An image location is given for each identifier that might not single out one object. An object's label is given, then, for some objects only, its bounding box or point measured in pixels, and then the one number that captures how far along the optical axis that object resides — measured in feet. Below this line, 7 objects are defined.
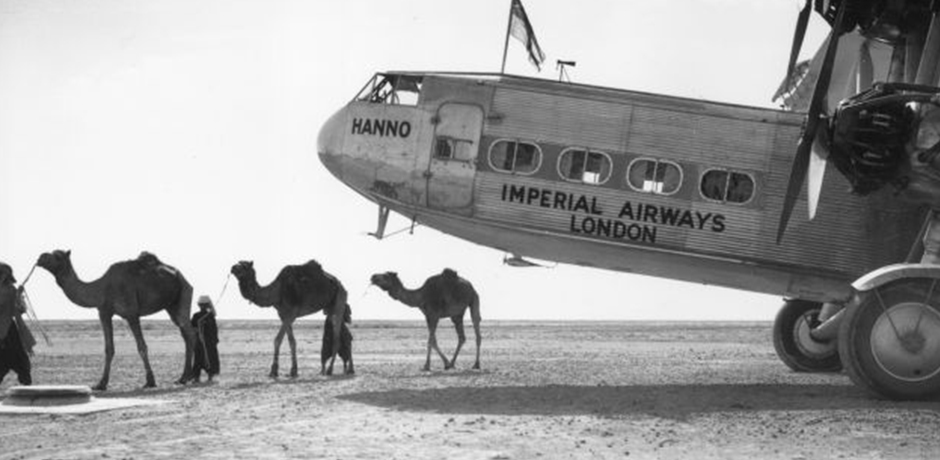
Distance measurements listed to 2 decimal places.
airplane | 79.41
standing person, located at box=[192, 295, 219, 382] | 89.15
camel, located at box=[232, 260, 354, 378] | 93.40
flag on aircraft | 97.35
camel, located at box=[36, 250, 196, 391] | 82.33
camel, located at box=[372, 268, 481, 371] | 101.30
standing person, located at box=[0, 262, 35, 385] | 79.41
